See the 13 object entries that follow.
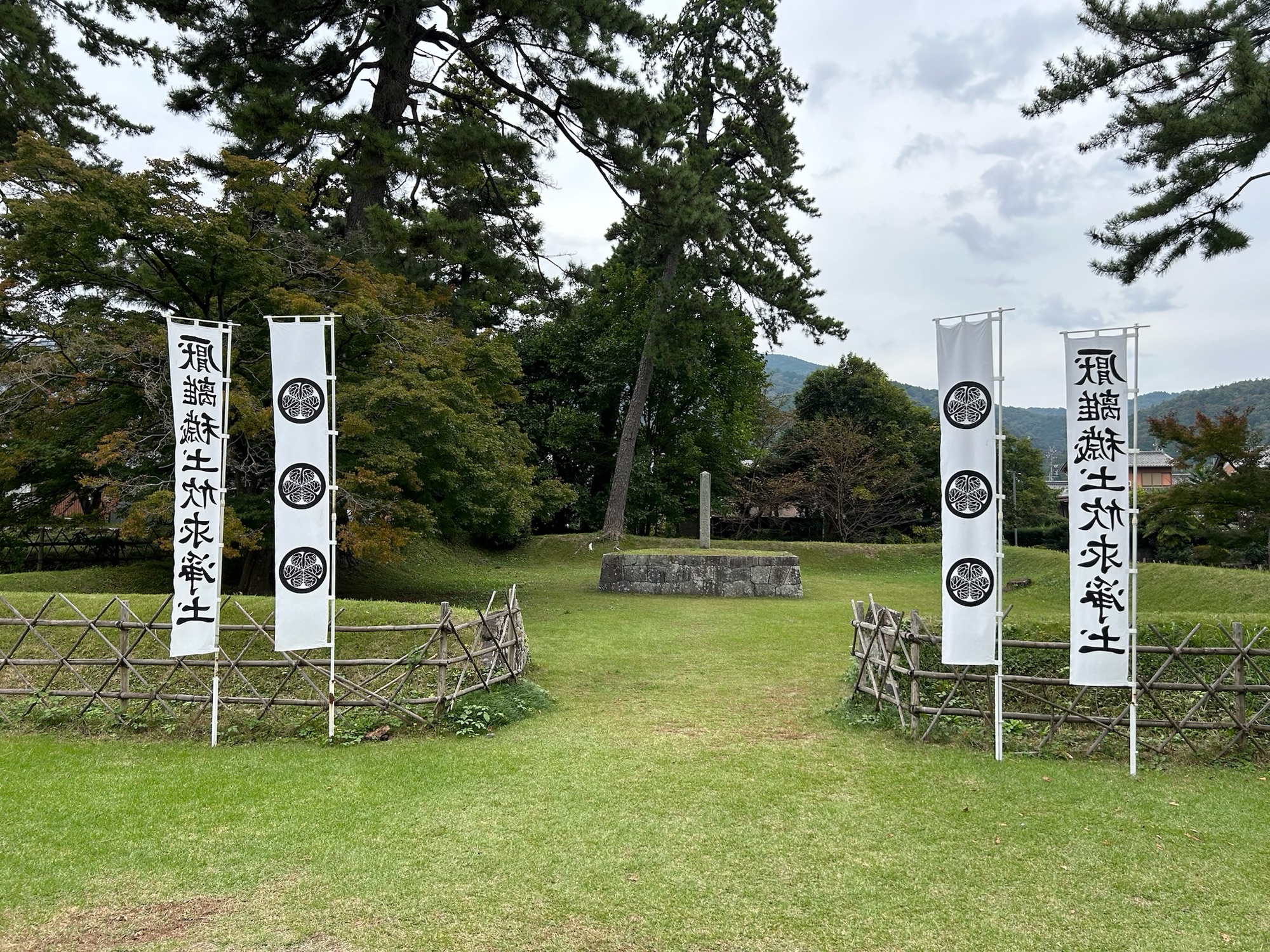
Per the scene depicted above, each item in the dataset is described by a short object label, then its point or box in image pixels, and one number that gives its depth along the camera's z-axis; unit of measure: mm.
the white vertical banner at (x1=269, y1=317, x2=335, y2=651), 6695
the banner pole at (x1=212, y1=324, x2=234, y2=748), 6695
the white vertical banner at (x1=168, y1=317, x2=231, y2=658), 6664
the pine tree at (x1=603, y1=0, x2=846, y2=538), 23688
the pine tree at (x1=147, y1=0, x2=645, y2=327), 14453
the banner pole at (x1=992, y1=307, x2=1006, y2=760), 6301
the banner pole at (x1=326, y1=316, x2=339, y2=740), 6719
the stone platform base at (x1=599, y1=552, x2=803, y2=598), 17812
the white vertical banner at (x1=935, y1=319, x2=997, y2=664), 6426
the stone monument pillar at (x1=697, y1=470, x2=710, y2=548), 20812
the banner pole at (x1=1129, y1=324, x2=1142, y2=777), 5971
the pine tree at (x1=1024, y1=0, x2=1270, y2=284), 11406
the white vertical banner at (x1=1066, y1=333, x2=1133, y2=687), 6176
